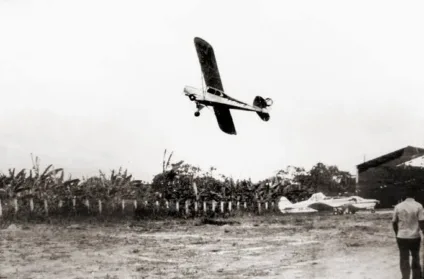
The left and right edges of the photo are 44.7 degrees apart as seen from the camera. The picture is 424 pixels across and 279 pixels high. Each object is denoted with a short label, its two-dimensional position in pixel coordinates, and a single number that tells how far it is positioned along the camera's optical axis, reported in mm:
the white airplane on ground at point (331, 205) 27406
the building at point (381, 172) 35531
